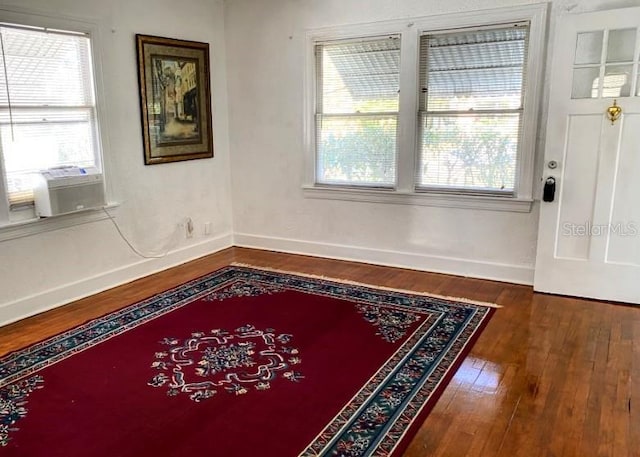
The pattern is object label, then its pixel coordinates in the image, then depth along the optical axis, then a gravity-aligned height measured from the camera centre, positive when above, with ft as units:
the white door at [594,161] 11.53 -0.57
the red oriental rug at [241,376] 7.27 -4.11
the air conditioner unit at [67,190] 11.61 -1.25
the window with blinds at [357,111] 14.70 +0.76
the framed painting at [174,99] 14.20 +1.10
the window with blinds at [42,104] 11.03 +0.74
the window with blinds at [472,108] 13.14 +0.76
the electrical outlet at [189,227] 16.10 -2.80
